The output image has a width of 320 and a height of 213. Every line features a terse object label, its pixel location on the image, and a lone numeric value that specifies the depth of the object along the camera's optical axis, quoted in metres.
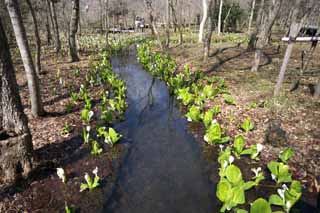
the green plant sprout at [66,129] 4.99
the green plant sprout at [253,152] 4.07
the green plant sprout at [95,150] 4.29
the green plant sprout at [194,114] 5.58
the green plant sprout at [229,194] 2.76
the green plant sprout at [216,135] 4.53
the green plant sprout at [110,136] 4.62
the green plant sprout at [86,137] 4.54
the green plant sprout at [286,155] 3.69
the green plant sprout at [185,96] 6.48
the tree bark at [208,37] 9.50
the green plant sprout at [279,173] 3.40
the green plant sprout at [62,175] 3.52
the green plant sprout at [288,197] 2.74
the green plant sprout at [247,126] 4.88
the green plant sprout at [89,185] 3.42
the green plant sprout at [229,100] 6.24
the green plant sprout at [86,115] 5.26
